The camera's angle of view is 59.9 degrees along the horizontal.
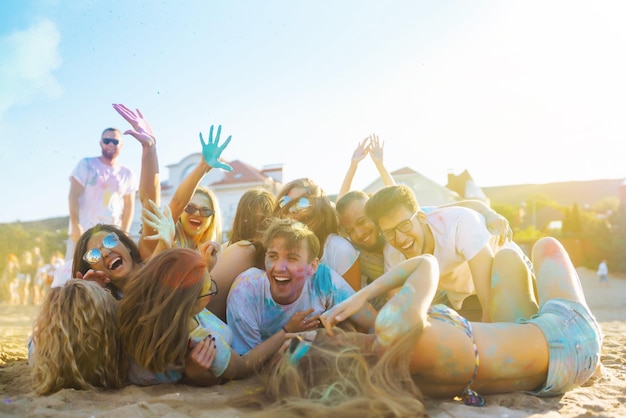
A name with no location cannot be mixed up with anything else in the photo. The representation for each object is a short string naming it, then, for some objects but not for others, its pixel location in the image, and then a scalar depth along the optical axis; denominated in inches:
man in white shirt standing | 254.8
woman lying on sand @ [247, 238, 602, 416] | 103.2
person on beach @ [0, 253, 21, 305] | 632.4
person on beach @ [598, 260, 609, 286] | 1052.5
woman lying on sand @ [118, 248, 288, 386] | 119.5
